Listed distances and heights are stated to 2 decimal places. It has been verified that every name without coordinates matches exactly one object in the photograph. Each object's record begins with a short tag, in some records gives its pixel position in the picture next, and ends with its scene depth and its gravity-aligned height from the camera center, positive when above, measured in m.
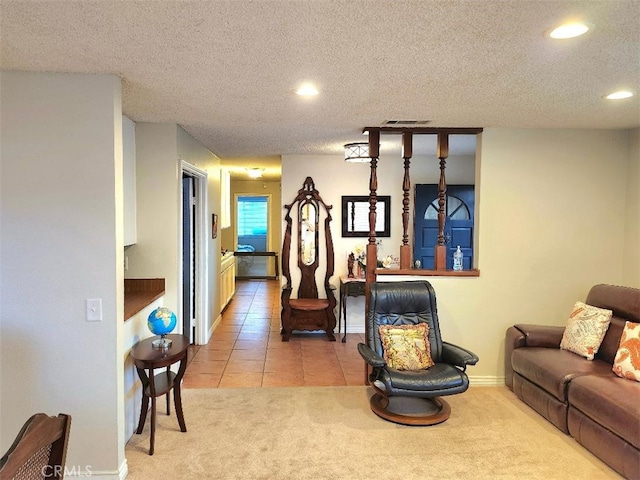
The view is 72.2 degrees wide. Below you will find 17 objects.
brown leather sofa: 2.67 -1.15
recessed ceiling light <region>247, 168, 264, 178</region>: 7.80 +0.89
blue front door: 6.10 +0.01
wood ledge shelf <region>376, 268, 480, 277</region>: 4.14 -0.48
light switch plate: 2.56 -0.52
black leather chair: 3.28 -1.16
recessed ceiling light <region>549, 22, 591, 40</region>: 1.87 +0.84
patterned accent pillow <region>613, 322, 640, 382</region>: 3.05 -0.94
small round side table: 2.89 -1.04
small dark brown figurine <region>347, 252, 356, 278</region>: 5.99 -0.58
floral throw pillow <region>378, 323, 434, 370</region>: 3.64 -1.05
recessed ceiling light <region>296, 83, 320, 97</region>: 2.74 +0.85
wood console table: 5.67 -0.86
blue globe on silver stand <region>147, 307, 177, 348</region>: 3.10 -0.73
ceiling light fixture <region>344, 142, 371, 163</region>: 4.87 +0.78
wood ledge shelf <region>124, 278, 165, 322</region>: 3.74 -0.62
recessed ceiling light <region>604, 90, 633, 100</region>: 2.91 +0.87
